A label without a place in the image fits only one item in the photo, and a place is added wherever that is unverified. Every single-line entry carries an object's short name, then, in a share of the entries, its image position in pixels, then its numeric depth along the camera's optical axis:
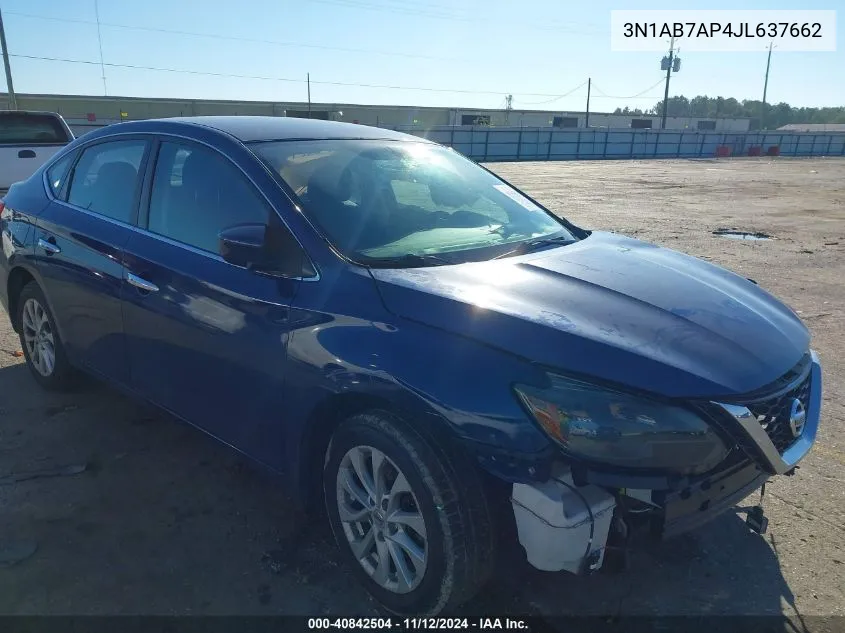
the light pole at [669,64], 61.72
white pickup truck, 8.74
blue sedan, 2.03
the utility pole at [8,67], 22.98
